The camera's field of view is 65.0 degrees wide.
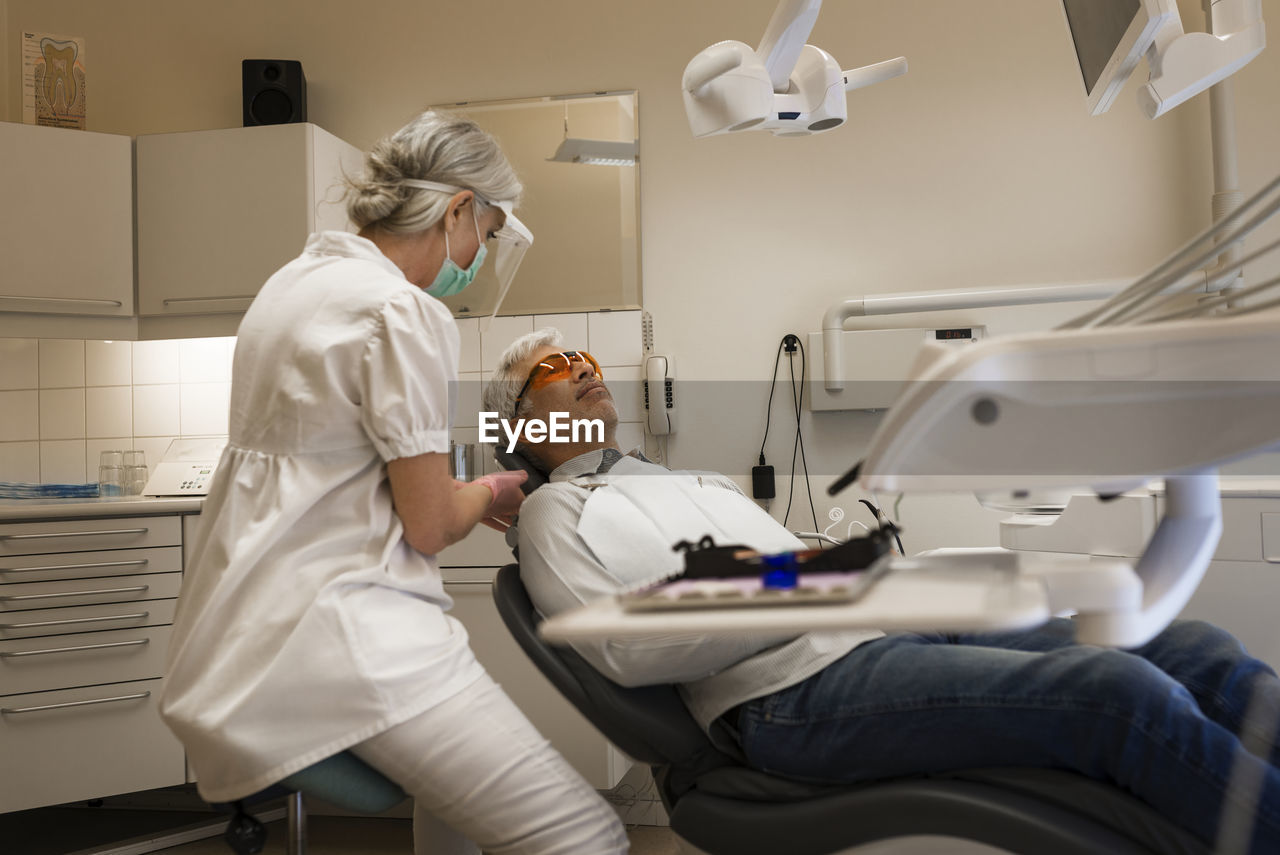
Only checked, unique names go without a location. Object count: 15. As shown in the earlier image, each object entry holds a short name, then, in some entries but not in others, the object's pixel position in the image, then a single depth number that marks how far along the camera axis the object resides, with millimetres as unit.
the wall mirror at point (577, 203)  3287
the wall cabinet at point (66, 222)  3002
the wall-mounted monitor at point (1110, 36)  1433
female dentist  1242
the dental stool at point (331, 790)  1268
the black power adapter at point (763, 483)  3129
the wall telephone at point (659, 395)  3152
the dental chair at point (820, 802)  1057
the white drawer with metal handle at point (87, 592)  2637
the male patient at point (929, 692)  1027
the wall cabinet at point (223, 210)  3086
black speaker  3287
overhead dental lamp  1731
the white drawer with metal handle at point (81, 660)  2615
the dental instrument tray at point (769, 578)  737
